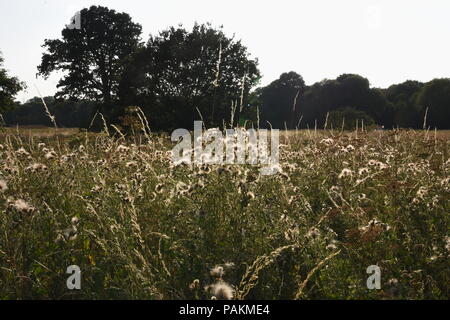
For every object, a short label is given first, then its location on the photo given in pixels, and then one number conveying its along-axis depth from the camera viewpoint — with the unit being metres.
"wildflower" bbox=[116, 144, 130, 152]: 6.20
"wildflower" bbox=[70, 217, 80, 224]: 3.58
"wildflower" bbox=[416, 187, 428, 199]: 4.06
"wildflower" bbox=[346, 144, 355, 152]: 6.53
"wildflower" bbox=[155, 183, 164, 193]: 4.08
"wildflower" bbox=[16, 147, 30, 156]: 5.63
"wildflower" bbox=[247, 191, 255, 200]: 3.45
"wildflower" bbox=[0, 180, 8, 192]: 3.57
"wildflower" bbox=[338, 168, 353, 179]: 4.67
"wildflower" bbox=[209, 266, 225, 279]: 2.42
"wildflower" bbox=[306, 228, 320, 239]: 3.35
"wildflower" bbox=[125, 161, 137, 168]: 5.14
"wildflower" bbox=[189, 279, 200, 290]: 2.54
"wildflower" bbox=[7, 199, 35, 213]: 3.23
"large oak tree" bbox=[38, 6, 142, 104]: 39.78
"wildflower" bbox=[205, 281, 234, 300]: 2.28
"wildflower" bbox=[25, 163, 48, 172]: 4.51
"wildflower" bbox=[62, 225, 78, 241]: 3.45
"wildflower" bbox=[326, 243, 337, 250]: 3.52
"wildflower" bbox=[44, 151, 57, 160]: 4.93
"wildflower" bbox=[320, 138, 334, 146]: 6.88
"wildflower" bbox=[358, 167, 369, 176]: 4.82
